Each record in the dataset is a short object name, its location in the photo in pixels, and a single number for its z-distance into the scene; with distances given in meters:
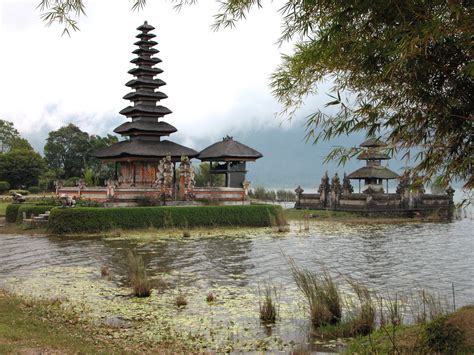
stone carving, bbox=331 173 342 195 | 44.75
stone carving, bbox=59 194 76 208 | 26.78
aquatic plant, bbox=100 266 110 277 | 14.35
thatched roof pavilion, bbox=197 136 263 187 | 37.16
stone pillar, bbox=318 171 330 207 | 45.47
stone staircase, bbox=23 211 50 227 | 26.58
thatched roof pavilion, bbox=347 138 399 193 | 46.06
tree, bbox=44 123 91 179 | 62.84
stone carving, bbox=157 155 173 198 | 32.69
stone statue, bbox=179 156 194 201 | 33.50
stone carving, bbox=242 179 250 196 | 35.44
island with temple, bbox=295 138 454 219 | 42.03
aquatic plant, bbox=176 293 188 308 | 10.77
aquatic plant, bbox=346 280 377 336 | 8.51
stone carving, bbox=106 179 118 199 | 31.23
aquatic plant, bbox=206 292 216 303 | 11.23
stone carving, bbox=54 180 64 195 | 36.66
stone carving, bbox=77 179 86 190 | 33.78
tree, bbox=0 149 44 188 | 54.97
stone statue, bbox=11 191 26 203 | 32.28
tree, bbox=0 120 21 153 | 73.56
